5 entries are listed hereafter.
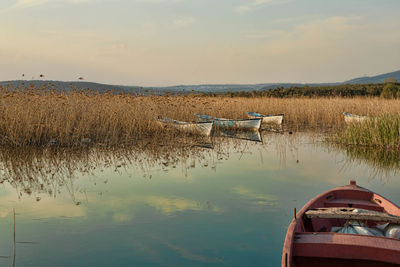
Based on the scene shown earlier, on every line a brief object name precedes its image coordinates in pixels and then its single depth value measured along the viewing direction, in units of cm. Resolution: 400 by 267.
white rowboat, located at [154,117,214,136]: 1448
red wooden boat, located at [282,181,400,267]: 354
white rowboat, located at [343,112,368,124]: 1473
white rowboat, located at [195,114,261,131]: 1709
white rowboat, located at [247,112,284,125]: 1939
